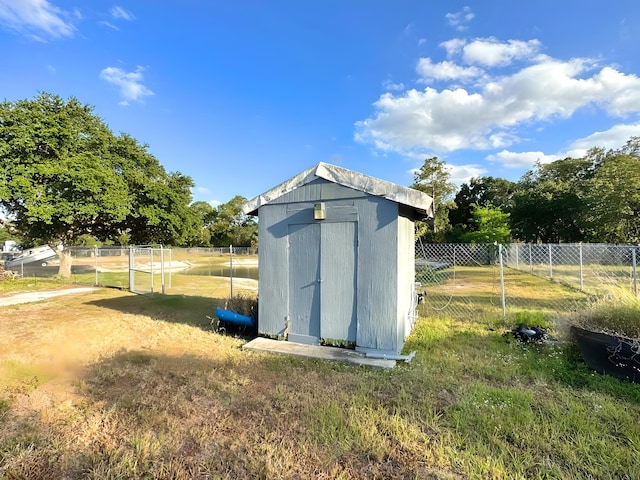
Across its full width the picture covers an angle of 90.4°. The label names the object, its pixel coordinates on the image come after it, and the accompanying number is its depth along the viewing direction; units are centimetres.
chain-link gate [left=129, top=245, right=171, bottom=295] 1214
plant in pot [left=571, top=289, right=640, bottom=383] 378
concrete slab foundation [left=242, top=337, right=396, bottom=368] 464
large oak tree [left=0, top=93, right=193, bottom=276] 1310
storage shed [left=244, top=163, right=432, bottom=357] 495
